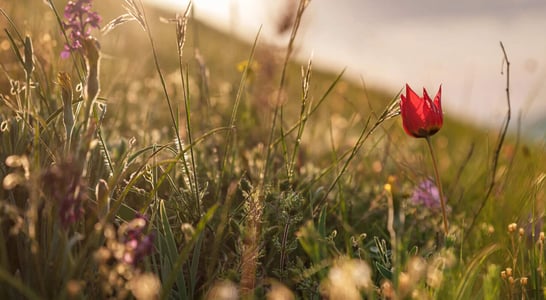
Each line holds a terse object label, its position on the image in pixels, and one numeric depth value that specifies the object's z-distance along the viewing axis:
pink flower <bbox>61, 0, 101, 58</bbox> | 0.66
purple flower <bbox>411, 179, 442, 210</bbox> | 0.93
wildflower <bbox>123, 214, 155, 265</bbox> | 0.60
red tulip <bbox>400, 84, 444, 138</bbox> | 0.76
